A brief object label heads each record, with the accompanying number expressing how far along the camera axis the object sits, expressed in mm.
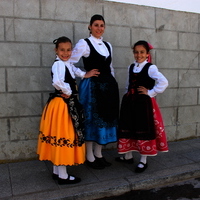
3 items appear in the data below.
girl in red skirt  3232
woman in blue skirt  3215
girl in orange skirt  2762
